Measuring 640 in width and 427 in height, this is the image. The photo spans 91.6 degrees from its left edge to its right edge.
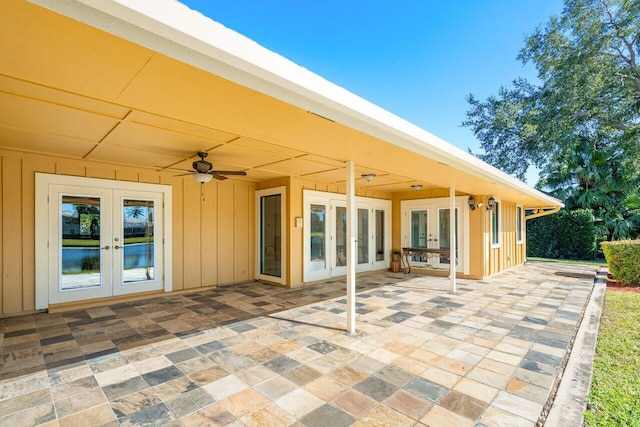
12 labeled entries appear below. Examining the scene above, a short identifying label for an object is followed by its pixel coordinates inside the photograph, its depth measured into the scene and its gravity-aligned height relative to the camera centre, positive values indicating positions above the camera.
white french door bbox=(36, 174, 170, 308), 4.97 -0.35
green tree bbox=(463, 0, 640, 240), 10.45 +3.82
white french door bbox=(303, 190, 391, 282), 7.32 -0.45
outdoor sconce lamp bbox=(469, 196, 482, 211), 7.90 +0.32
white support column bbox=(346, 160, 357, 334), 4.18 -0.24
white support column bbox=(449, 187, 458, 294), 6.30 -0.50
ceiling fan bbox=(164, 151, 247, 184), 4.40 +0.71
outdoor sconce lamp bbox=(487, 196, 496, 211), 8.06 +0.33
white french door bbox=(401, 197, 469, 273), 8.16 -0.34
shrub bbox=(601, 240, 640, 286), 7.19 -1.08
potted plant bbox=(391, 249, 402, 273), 9.21 -1.30
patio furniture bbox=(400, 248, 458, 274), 8.22 -1.02
